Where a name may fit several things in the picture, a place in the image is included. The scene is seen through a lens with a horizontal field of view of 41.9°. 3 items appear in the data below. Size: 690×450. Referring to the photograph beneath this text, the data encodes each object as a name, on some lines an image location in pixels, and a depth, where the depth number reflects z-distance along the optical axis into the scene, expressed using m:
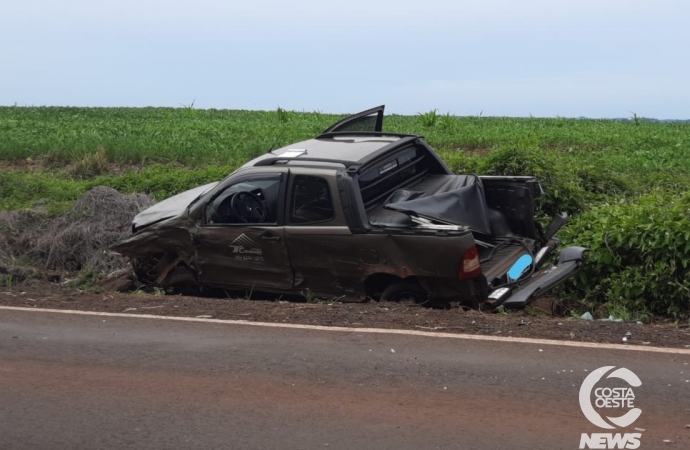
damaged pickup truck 8.27
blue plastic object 8.73
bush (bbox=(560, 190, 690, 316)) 8.78
